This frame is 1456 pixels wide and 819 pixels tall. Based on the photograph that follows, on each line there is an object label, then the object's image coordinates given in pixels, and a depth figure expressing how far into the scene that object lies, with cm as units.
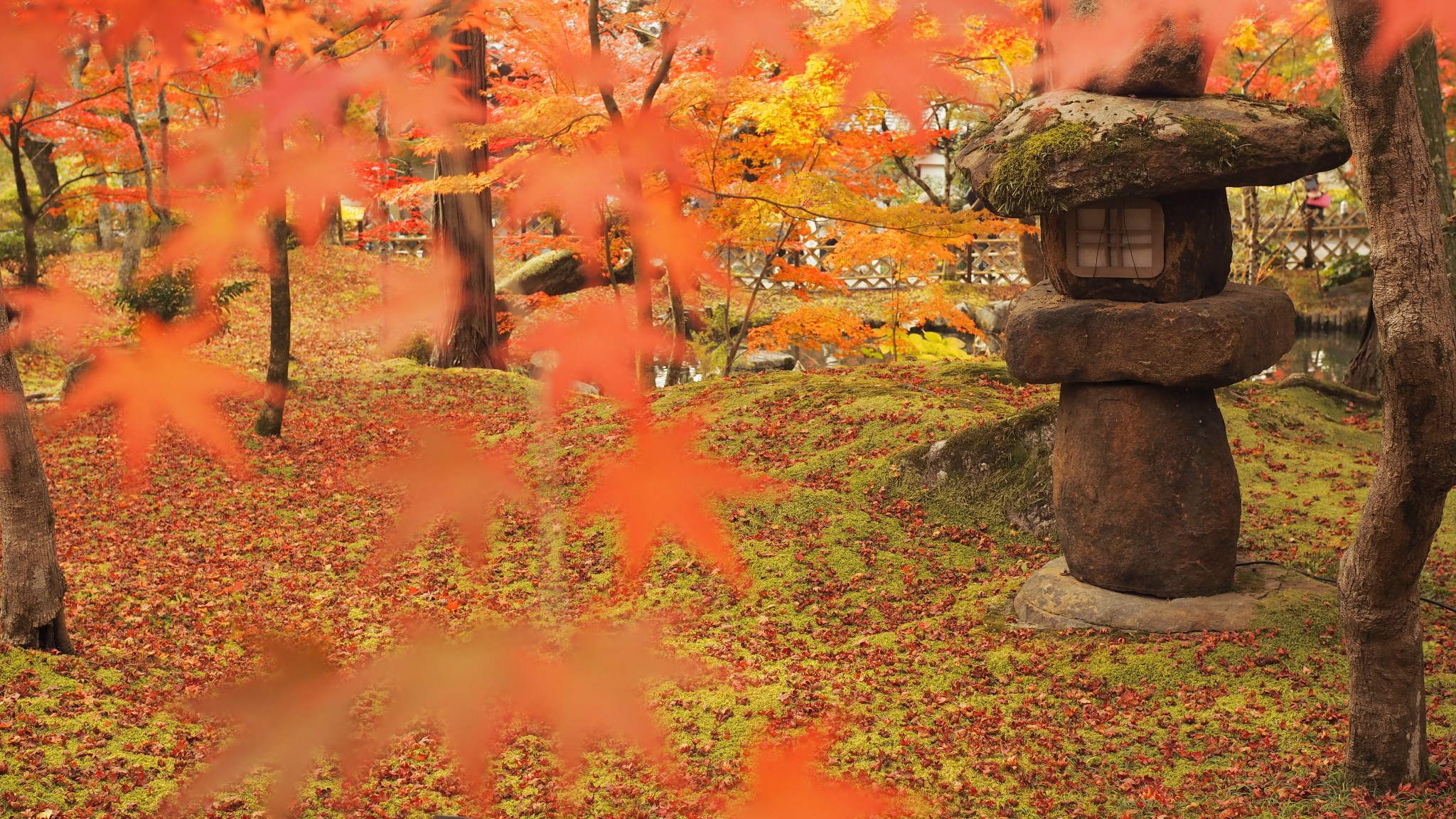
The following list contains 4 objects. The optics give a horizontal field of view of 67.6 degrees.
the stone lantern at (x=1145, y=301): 483
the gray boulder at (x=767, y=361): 1428
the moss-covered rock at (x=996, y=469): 695
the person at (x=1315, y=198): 1797
